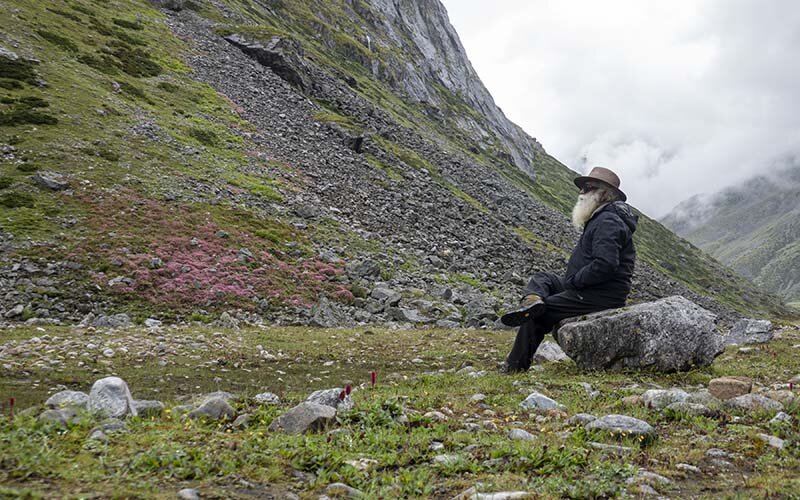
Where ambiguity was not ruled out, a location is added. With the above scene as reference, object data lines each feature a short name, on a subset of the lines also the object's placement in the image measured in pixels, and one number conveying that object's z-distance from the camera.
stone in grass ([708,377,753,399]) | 7.27
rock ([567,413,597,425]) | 6.30
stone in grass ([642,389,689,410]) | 6.71
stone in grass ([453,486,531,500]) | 4.02
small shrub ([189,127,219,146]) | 35.91
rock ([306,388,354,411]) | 6.59
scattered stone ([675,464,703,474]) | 4.82
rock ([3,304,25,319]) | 15.53
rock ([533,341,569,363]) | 11.44
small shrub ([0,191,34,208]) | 20.73
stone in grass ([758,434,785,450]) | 5.26
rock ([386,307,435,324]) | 21.05
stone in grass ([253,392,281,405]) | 7.23
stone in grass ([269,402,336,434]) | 5.76
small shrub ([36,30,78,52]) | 41.16
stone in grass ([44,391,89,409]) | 5.64
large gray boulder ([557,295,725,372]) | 9.39
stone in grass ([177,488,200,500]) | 3.75
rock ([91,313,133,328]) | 15.76
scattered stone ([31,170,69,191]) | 22.65
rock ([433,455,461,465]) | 4.93
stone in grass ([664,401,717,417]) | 6.39
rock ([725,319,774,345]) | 15.74
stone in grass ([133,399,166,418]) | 6.26
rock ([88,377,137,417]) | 5.70
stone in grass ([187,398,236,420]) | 6.17
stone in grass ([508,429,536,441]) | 5.68
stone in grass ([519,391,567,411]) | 7.14
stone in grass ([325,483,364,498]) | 4.18
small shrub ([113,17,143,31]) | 53.88
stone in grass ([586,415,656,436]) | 5.72
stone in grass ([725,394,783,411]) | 6.40
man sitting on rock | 9.74
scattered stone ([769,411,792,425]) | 5.84
